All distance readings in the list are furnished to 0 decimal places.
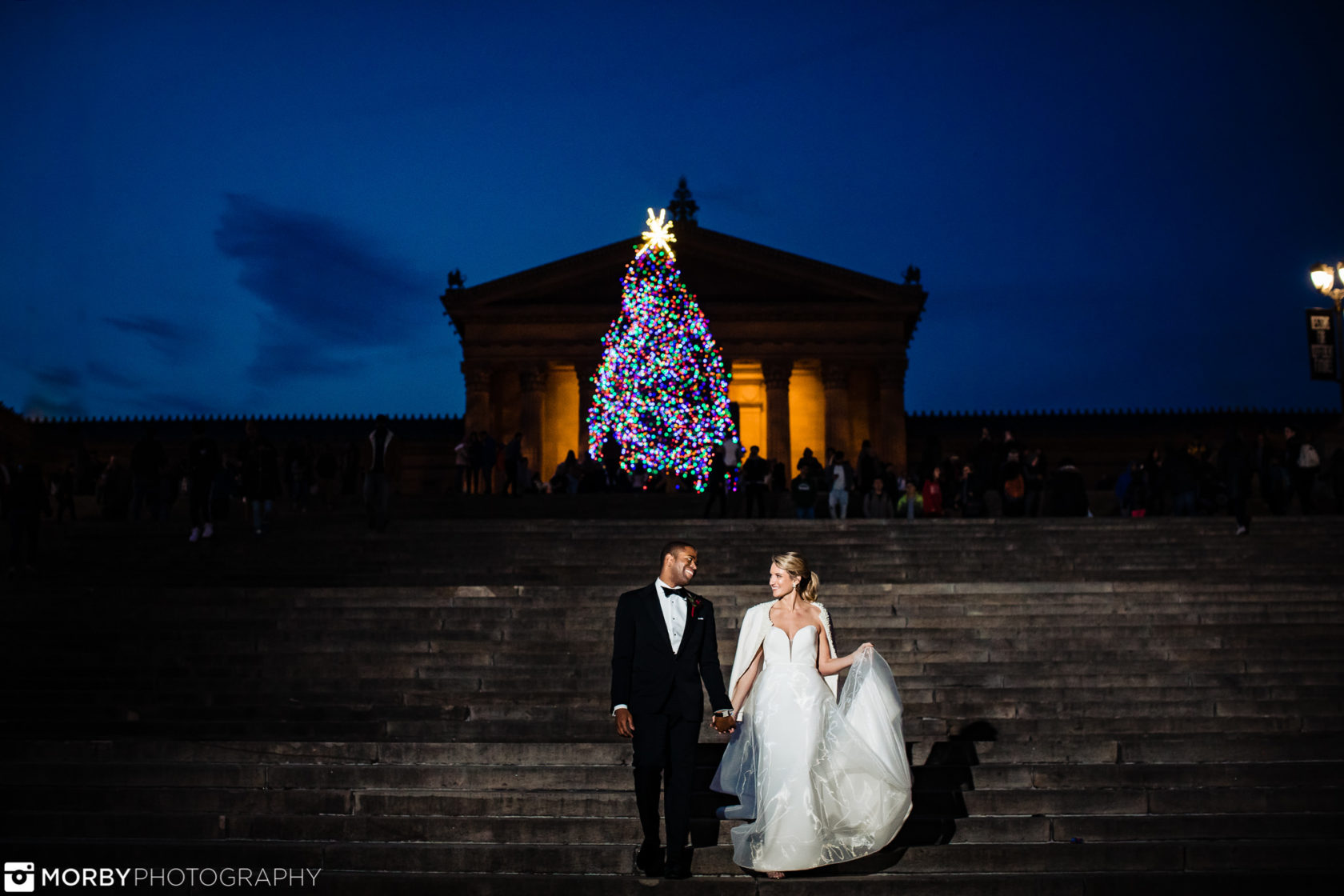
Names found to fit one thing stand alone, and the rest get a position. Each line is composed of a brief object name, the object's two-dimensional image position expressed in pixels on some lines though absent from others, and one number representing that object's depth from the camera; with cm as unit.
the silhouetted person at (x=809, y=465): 2169
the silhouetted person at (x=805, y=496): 2081
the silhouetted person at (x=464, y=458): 2619
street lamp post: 1736
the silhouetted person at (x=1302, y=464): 1870
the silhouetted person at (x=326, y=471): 2219
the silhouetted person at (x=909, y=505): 2184
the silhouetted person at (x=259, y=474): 1656
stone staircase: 686
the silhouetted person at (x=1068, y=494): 2019
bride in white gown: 621
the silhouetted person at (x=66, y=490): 2276
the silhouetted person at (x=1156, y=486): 2120
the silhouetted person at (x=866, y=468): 2367
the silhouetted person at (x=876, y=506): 2280
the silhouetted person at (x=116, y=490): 2188
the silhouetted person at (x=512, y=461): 2392
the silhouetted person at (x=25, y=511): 1410
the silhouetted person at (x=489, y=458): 2578
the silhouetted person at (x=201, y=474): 1606
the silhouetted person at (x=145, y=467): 1825
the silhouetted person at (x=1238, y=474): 1580
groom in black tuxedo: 621
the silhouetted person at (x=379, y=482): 1617
